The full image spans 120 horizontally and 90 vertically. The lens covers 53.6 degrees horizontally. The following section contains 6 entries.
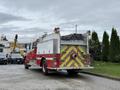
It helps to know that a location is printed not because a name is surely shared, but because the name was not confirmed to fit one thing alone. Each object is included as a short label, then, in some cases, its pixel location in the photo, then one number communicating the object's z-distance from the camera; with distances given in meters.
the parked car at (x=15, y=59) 17.19
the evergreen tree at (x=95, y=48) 14.76
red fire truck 7.39
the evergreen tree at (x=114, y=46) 14.63
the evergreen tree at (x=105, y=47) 15.74
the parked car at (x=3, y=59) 15.77
